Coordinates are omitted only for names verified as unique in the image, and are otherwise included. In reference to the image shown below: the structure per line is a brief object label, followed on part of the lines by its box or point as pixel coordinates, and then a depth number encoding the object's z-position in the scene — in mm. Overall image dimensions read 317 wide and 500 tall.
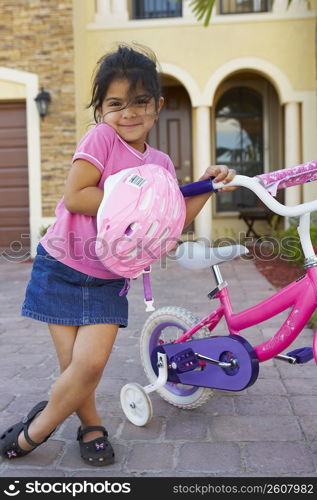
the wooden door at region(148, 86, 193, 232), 11117
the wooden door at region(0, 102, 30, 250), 9523
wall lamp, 8984
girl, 2047
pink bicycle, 2139
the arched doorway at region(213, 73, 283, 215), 11055
